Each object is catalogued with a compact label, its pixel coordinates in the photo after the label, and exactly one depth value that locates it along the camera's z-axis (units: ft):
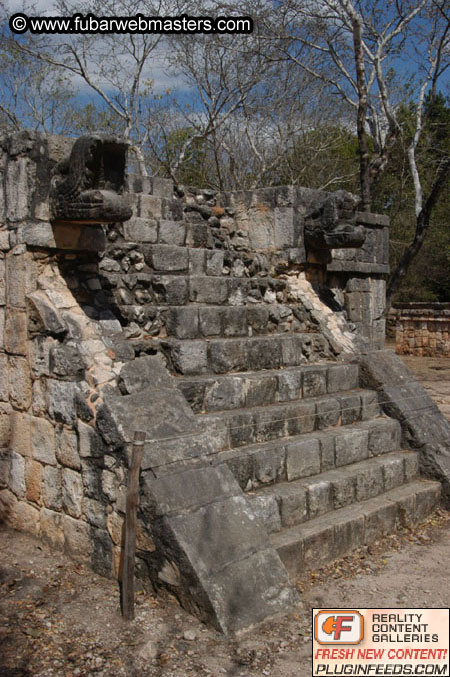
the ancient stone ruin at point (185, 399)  12.13
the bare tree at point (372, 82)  39.58
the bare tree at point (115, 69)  48.32
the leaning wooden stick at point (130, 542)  11.45
